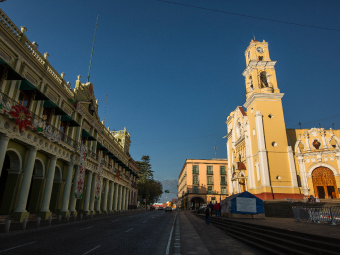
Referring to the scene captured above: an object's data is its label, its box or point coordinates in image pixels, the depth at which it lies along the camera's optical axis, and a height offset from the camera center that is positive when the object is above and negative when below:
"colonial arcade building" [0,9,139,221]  14.17 +4.56
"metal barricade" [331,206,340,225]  10.52 -0.73
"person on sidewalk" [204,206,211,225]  17.70 -1.38
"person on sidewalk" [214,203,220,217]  23.48 -1.25
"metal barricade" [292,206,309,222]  12.86 -0.91
